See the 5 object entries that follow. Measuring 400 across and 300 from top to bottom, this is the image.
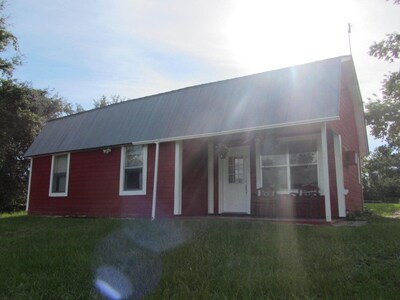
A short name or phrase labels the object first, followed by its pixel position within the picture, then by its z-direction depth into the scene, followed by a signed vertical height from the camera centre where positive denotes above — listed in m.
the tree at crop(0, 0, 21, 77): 18.86 +8.08
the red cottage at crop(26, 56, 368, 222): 8.88 +1.50
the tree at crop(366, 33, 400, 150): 24.48 +6.24
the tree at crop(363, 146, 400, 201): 36.25 +3.16
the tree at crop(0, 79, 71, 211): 19.22 +3.51
